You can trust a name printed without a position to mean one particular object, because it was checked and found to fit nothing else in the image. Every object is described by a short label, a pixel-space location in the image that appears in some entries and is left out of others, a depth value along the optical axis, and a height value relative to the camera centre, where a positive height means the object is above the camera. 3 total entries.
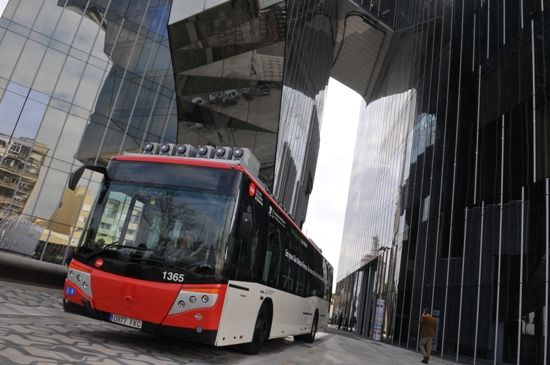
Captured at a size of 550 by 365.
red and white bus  6.62 +0.66
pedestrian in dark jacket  15.20 +0.40
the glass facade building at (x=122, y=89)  23.08 +10.79
